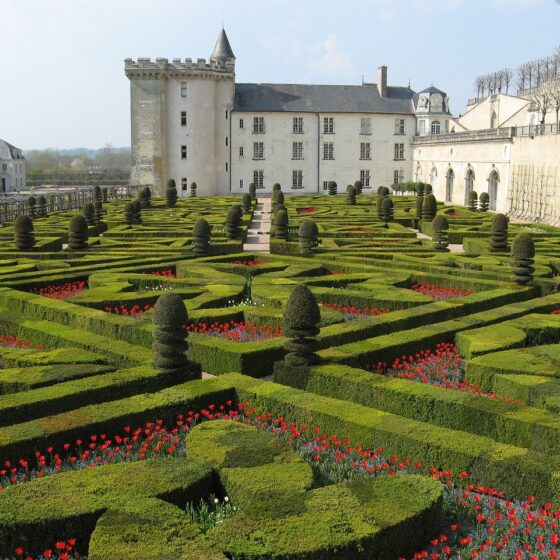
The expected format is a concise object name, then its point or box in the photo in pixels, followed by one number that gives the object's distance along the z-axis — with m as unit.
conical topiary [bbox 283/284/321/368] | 9.65
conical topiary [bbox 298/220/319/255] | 20.42
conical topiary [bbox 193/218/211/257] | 20.20
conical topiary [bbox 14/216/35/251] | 20.94
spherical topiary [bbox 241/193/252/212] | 36.31
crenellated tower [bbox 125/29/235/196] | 54.66
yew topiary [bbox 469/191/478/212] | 39.00
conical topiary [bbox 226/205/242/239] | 23.53
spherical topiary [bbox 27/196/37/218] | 33.09
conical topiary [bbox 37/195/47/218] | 35.17
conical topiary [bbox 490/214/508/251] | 21.14
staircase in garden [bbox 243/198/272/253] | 24.91
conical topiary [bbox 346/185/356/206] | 41.78
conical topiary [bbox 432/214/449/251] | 21.75
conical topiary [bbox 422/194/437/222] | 31.48
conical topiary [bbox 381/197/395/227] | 30.60
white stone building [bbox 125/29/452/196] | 55.53
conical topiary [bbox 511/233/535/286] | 15.20
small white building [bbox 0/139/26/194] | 84.62
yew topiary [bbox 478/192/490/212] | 39.38
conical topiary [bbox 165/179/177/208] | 40.00
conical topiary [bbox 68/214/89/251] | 21.17
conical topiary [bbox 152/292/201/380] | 9.34
